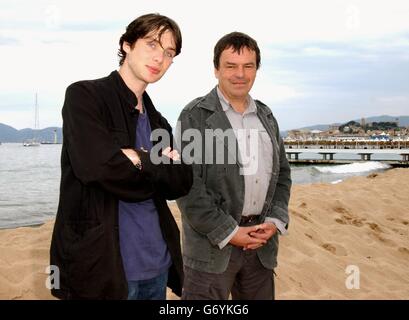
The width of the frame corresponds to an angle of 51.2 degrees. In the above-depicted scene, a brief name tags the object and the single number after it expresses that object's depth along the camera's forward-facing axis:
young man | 1.86
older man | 2.75
